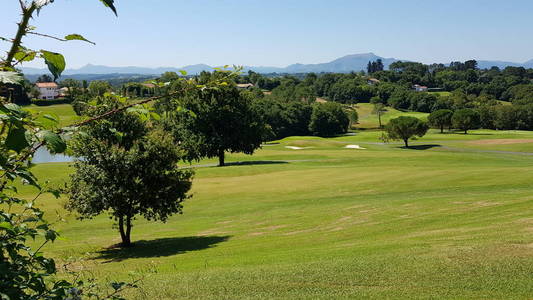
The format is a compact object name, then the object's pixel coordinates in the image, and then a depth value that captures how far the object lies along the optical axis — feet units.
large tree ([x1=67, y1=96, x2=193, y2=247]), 70.90
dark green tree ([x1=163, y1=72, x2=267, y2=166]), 194.49
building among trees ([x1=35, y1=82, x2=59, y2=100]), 552.62
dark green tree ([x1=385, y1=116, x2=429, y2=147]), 281.54
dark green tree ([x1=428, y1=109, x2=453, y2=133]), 398.01
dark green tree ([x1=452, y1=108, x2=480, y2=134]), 371.97
